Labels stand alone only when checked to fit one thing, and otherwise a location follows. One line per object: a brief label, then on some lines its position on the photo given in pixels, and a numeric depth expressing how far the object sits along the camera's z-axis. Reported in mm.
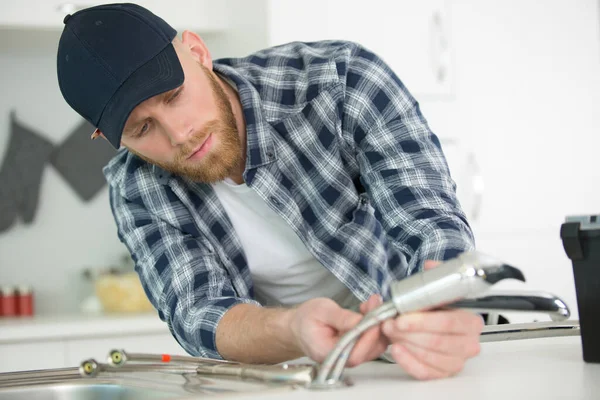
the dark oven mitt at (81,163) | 2859
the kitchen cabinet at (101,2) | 2449
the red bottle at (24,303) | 2680
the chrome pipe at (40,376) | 934
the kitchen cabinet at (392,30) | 2525
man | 1126
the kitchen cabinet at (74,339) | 2262
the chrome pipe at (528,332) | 943
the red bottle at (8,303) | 2645
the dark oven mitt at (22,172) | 2797
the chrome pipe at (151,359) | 861
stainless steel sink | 904
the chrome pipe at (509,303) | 724
